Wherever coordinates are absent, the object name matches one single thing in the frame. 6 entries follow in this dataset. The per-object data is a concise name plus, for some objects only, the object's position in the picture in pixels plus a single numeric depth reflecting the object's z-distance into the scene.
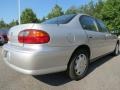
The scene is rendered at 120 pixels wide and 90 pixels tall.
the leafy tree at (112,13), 12.72
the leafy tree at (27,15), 20.74
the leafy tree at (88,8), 21.45
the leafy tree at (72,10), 22.17
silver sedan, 1.57
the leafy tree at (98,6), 19.12
